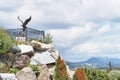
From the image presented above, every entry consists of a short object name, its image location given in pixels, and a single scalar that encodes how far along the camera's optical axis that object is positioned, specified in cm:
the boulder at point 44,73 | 2522
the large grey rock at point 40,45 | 2778
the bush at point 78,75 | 2044
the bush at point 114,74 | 3215
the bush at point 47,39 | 3045
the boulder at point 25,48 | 2687
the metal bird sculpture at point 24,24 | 3008
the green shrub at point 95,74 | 2458
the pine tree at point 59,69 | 2152
